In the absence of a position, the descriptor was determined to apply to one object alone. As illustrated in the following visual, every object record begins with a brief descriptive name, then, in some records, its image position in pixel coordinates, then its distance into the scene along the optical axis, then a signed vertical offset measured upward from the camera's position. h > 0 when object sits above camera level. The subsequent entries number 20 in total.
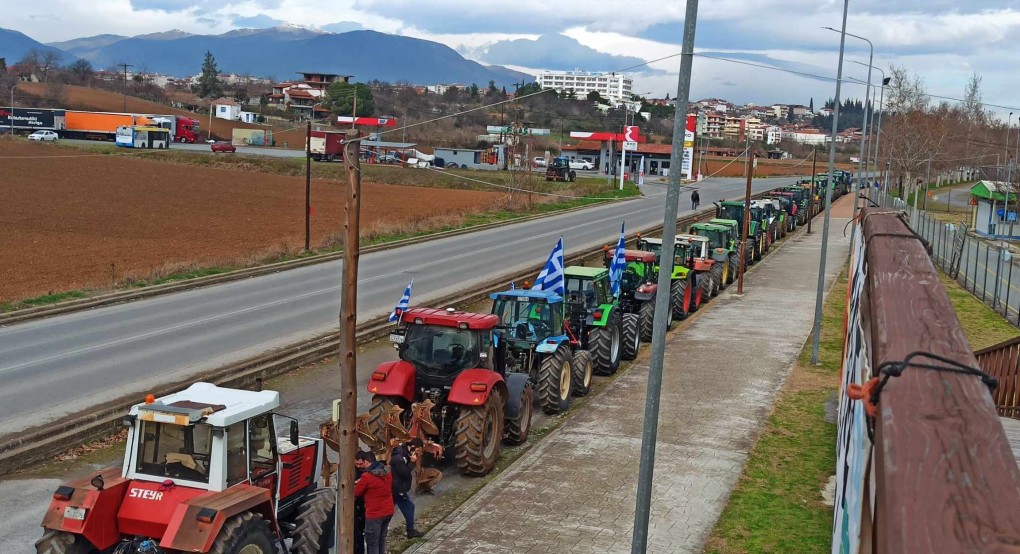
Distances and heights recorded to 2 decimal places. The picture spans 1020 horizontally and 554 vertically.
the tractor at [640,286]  23.22 -2.74
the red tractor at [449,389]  13.30 -3.23
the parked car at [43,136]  96.94 +0.30
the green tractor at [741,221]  38.50 -1.64
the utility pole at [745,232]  30.97 -1.66
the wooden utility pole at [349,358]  8.95 -1.90
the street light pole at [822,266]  21.86 -1.95
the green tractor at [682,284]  25.98 -2.95
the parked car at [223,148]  94.31 +0.21
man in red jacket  10.38 -3.67
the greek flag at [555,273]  18.62 -2.02
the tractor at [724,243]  31.69 -2.12
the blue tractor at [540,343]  16.86 -3.07
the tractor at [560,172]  87.50 -0.21
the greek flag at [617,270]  21.67 -2.20
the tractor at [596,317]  19.98 -3.05
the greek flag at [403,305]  15.26 -2.35
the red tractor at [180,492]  8.34 -3.12
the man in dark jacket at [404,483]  11.43 -3.84
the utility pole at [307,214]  36.38 -2.26
